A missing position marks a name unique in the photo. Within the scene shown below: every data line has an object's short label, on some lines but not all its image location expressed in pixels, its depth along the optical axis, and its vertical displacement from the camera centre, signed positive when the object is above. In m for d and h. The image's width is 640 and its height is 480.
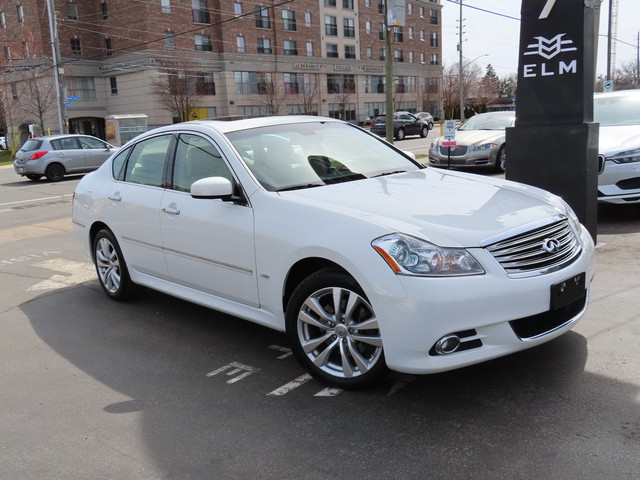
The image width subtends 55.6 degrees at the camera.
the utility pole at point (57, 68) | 34.04 +3.41
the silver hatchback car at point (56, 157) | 19.80 -0.86
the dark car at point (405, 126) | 36.28 -0.74
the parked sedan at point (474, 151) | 13.98 -0.91
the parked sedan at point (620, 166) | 7.62 -0.77
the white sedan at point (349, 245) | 3.19 -0.77
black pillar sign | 6.46 +0.10
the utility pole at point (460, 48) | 58.62 +5.97
